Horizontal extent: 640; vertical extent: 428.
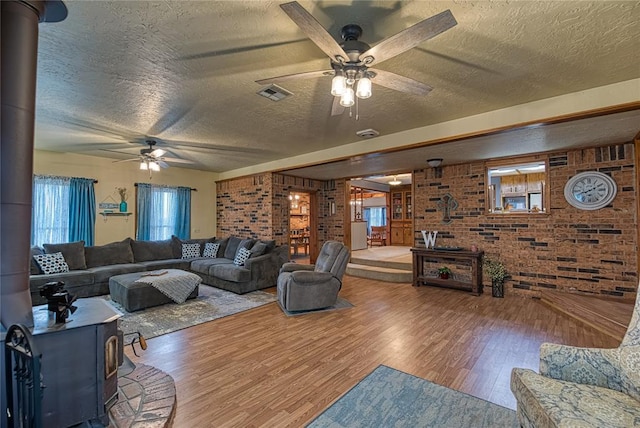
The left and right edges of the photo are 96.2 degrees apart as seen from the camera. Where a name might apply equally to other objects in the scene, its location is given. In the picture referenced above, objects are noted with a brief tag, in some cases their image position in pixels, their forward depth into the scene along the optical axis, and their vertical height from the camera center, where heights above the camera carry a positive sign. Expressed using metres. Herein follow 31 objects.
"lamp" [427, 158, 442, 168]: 5.11 +1.04
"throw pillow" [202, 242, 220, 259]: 6.54 -0.68
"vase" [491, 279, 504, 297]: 4.89 -1.18
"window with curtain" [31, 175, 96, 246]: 5.26 +0.21
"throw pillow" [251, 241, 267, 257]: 5.42 -0.55
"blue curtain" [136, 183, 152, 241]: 6.48 +0.22
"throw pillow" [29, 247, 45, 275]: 4.58 -0.75
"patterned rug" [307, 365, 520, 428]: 1.86 -1.32
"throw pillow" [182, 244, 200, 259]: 6.47 -0.69
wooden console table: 5.08 -0.85
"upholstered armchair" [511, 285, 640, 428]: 1.26 -0.86
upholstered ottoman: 4.04 -1.03
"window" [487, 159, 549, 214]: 7.63 +0.88
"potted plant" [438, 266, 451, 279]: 5.48 -1.02
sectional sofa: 4.67 -0.81
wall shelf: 6.07 +0.13
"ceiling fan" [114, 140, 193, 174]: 4.66 +1.05
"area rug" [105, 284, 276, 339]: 3.48 -1.28
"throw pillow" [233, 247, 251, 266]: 5.38 -0.69
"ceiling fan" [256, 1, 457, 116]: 1.47 +1.02
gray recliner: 3.94 -0.88
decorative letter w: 5.77 -0.39
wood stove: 1.52 -0.81
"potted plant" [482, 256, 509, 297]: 4.89 -0.97
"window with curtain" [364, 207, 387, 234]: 11.59 +0.16
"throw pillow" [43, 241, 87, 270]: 4.87 -0.53
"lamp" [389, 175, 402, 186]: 9.27 +1.28
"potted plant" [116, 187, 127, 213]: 6.26 +0.50
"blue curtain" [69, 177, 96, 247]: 5.60 +0.22
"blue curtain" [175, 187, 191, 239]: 7.15 +0.19
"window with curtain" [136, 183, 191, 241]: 6.53 +0.21
